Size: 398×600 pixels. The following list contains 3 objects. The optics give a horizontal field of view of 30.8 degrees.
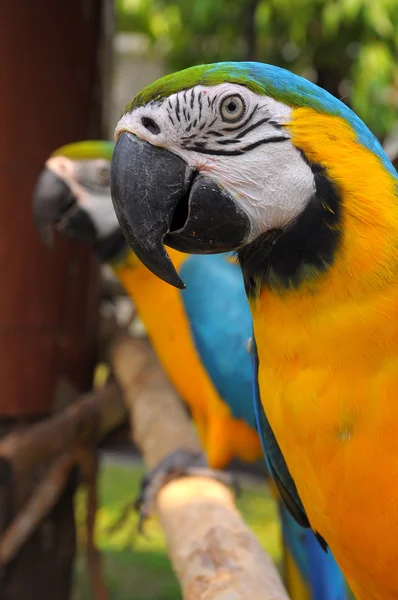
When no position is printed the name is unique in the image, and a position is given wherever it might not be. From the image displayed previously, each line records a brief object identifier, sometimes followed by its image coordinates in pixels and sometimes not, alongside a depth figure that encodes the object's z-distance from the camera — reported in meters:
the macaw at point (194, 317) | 1.43
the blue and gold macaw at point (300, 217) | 0.62
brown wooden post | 1.79
